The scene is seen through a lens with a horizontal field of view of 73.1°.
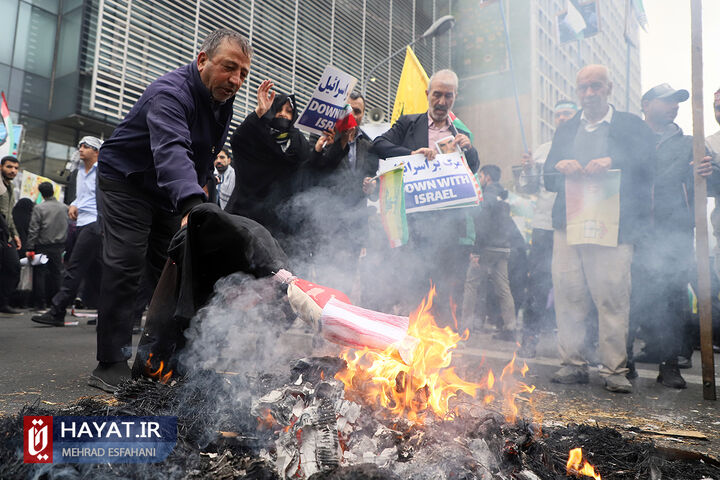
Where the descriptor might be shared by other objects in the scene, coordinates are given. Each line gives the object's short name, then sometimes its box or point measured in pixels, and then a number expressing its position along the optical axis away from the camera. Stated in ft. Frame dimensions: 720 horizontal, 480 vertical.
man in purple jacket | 8.71
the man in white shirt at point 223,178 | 20.03
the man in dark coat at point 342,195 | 13.33
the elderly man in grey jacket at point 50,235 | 24.31
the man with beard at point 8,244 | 22.41
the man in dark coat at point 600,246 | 11.98
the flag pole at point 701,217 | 10.36
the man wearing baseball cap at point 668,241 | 13.03
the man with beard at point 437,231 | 13.85
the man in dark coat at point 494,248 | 21.56
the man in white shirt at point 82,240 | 18.08
